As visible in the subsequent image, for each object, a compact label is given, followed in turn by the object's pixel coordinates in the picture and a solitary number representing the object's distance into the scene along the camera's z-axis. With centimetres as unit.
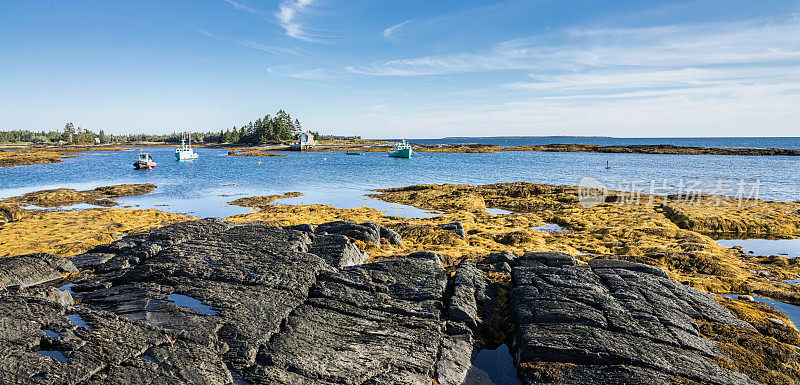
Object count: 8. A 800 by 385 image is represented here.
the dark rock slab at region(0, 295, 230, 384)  743
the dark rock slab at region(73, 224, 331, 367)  959
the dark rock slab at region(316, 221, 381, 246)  1923
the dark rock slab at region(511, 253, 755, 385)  903
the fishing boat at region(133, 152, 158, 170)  6775
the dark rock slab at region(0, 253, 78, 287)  1237
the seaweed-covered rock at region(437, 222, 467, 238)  2216
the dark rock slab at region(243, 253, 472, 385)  870
